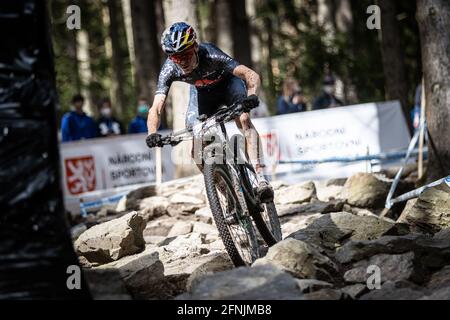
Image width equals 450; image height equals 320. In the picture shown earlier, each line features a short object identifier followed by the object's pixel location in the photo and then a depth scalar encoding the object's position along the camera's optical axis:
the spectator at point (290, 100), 18.77
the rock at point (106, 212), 12.10
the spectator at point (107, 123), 17.72
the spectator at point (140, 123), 17.67
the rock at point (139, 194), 12.31
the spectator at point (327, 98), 18.78
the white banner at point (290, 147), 15.07
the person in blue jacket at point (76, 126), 16.64
